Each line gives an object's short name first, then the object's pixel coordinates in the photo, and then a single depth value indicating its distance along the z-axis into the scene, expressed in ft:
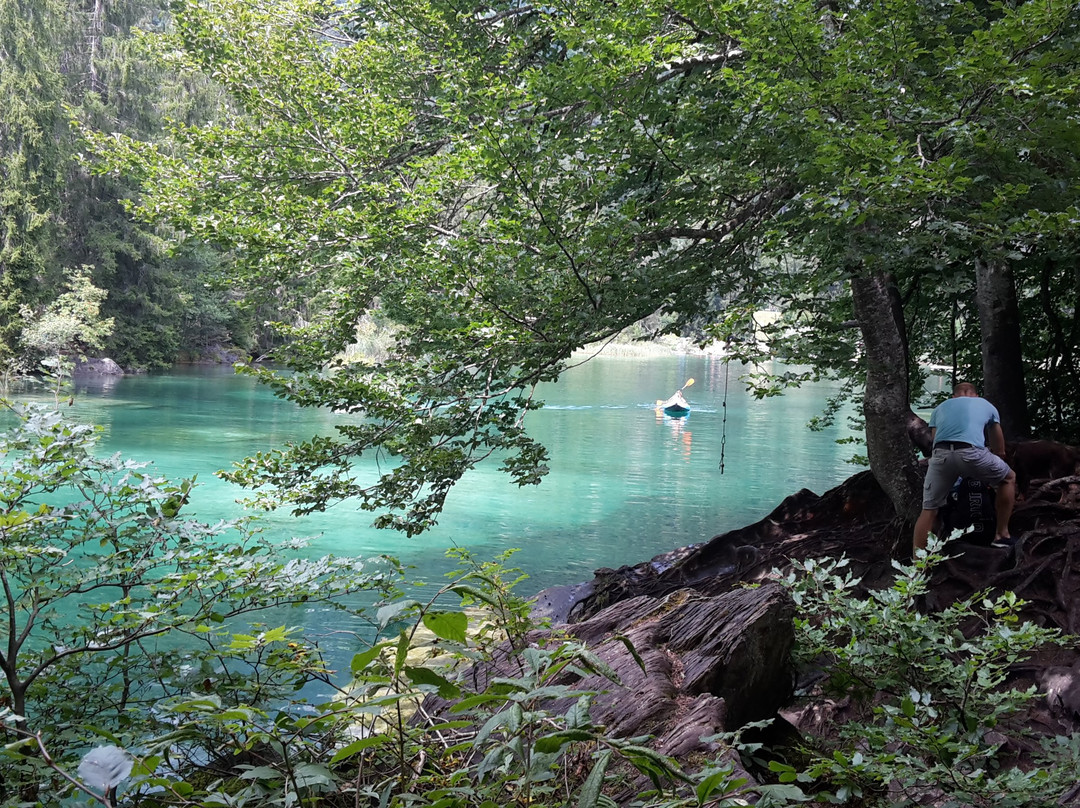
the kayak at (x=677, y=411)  101.30
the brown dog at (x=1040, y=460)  24.02
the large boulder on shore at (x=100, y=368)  124.88
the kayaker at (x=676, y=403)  100.32
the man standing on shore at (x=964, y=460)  21.24
